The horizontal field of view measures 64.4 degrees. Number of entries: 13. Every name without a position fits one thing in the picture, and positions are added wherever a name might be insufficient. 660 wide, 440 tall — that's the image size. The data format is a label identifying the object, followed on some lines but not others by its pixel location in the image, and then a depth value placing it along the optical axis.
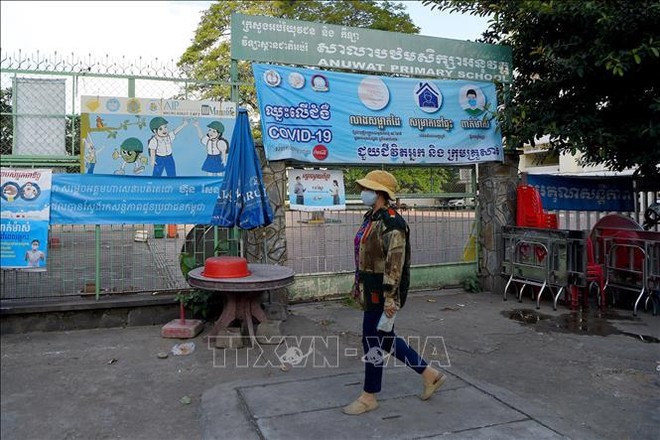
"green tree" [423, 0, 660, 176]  6.84
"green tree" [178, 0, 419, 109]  20.73
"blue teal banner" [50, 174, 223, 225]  5.89
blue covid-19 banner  6.82
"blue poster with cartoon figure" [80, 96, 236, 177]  6.06
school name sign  6.81
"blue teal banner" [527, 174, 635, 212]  8.73
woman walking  3.78
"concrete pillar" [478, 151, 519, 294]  8.38
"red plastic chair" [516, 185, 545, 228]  8.05
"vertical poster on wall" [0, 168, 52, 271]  5.70
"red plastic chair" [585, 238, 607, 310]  7.41
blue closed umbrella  5.59
